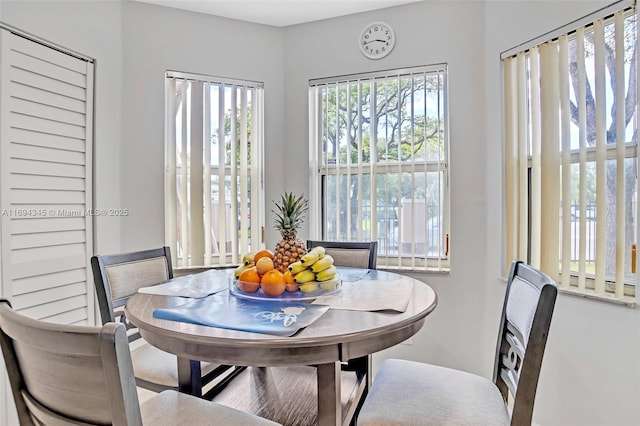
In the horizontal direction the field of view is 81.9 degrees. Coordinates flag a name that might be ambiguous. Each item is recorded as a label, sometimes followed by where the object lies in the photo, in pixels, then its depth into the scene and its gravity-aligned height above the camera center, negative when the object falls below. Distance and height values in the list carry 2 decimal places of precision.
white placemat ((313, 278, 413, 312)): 1.30 -0.33
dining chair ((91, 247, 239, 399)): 1.53 -0.42
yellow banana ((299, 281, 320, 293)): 1.43 -0.29
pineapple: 1.54 -0.13
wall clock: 2.61 +1.23
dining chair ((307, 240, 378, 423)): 2.17 -0.25
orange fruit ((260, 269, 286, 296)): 1.39 -0.27
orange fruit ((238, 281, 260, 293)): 1.44 -0.29
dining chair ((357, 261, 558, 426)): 1.07 -0.63
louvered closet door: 1.84 +0.18
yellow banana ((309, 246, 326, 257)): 1.52 -0.16
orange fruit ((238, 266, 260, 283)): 1.45 -0.25
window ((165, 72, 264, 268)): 2.65 +0.32
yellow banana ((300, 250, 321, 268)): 1.45 -0.18
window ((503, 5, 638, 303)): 1.63 +0.28
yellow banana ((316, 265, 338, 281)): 1.46 -0.25
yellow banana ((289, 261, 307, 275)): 1.45 -0.22
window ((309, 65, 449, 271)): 2.53 +0.36
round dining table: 1.01 -0.36
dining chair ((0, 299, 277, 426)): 0.75 -0.35
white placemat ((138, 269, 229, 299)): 1.51 -0.33
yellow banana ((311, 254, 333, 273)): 1.46 -0.21
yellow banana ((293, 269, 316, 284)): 1.44 -0.25
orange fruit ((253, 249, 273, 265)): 1.56 -0.18
